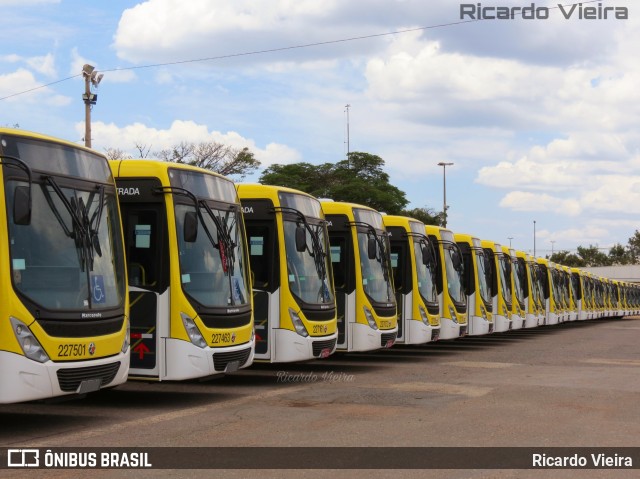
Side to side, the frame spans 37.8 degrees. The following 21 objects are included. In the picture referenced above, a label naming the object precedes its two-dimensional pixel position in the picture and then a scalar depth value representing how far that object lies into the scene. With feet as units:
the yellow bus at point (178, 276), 36.91
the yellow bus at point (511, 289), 88.53
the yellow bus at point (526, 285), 99.66
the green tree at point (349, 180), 188.24
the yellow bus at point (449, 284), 68.69
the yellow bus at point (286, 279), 45.80
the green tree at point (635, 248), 476.95
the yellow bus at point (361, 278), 54.03
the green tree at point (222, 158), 148.28
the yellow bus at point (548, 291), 117.60
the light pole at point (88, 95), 89.45
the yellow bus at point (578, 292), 150.23
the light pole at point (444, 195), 222.28
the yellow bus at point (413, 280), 61.93
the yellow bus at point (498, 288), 84.28
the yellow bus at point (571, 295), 142.15
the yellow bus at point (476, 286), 77.41
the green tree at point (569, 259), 508.94
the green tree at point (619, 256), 490.32
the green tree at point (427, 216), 234.38
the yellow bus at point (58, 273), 28.22
